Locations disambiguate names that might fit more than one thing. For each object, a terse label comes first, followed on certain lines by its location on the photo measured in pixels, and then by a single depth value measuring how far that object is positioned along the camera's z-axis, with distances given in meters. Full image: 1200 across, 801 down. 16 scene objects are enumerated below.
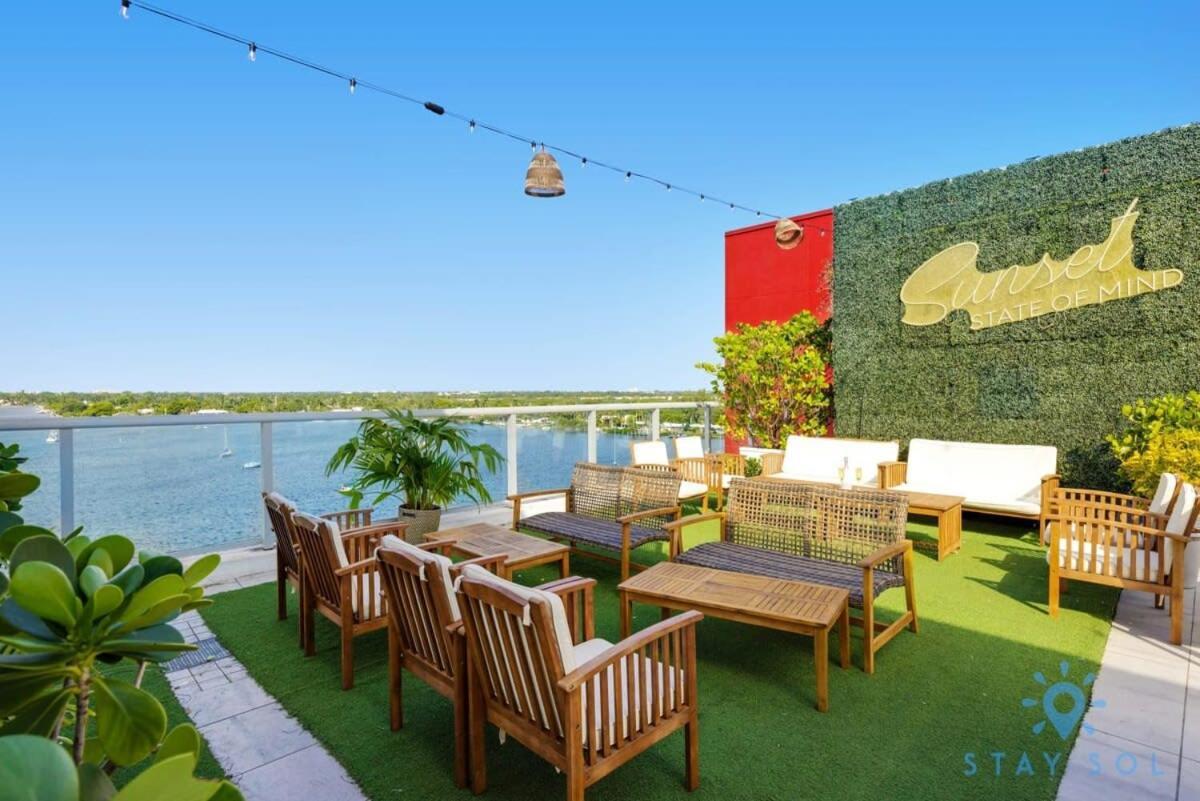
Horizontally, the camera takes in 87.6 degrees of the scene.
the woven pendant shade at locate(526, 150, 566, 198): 5.36
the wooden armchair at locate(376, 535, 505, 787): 2.28
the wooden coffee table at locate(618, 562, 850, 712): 2.74
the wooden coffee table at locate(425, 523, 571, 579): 3.80
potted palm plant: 5.07
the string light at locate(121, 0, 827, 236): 4.01
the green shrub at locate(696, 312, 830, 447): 8.53
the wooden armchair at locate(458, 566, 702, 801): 1.87
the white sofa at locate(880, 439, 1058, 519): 6.02
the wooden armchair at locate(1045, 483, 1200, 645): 3.53
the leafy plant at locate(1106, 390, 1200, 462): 5.60
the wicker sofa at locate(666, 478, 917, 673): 3.38
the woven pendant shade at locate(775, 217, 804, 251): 9.43
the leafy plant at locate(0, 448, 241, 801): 0.65
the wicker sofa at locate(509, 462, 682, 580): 4.37
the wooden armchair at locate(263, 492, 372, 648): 3.55
